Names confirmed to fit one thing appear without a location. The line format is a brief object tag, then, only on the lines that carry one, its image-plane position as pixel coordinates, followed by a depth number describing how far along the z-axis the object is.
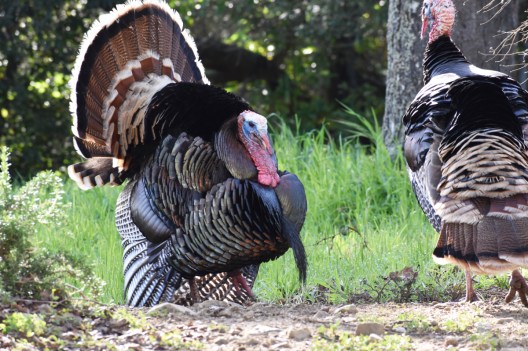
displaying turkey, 9.51
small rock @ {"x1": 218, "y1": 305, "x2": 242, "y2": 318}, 8.31
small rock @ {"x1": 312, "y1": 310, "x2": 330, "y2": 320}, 8.47
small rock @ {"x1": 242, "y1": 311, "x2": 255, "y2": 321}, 8.21
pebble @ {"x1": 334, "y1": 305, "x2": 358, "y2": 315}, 8.68
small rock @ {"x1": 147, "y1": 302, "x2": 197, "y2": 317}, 8.02
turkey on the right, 8.38
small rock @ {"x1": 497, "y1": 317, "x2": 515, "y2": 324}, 8.32
